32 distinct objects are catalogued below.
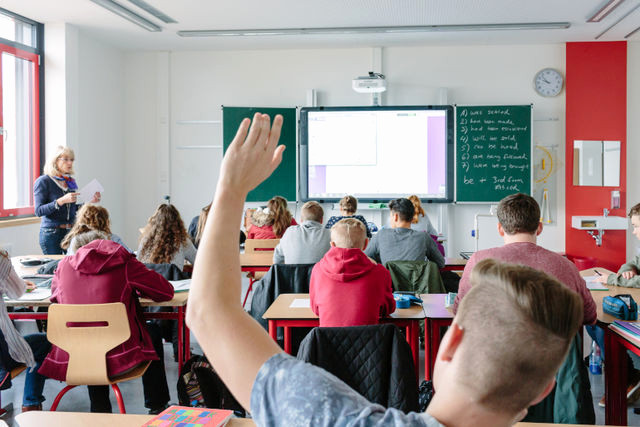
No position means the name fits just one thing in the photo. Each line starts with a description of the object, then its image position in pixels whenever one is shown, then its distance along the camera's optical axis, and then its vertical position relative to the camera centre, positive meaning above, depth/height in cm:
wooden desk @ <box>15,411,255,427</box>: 137 -57
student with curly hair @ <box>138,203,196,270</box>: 379 -29
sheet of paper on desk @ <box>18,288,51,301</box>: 300 -55
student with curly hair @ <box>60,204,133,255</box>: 360 -16
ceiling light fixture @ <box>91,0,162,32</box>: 540 +192
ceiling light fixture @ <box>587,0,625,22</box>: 539 +190
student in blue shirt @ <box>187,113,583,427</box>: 68 -19
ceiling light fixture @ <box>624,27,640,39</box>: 633 +192
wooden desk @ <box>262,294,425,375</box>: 271 -60
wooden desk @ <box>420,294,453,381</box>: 271 -61
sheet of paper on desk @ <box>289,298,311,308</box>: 293 -58
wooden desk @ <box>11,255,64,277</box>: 385 -52
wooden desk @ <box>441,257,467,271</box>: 456 -58
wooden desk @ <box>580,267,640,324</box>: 251 -55
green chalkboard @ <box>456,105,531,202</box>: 688 +58
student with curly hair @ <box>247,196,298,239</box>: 509 -23
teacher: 503 -2
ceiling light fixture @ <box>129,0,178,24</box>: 546 +195
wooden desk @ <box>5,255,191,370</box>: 297 -68
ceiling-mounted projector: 658 +135
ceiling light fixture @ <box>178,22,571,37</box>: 617 +194
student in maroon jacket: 265 -46
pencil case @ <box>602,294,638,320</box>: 251 -51
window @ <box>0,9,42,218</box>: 571 +93
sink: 667 -33
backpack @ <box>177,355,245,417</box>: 235 -83
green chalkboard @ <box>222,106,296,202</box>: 717 +74
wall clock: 694 +145
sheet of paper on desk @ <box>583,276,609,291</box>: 319 -53
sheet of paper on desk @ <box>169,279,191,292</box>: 323 -53
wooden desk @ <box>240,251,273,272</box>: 421 -51
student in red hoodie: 258 -44
